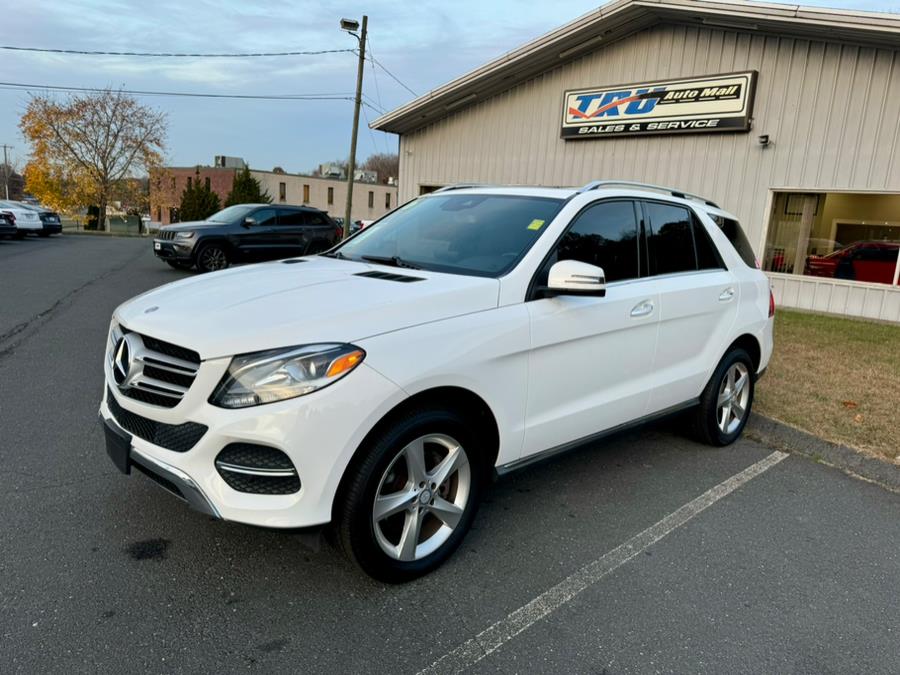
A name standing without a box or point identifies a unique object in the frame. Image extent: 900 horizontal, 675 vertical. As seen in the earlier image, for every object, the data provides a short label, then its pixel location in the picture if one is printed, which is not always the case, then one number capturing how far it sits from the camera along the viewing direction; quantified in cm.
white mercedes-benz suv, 243
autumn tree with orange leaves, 4288
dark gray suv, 1363
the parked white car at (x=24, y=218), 2297
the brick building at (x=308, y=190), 6762
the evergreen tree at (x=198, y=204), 4616
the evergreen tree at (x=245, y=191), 4912
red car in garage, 1063
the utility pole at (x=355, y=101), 2204
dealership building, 1043
